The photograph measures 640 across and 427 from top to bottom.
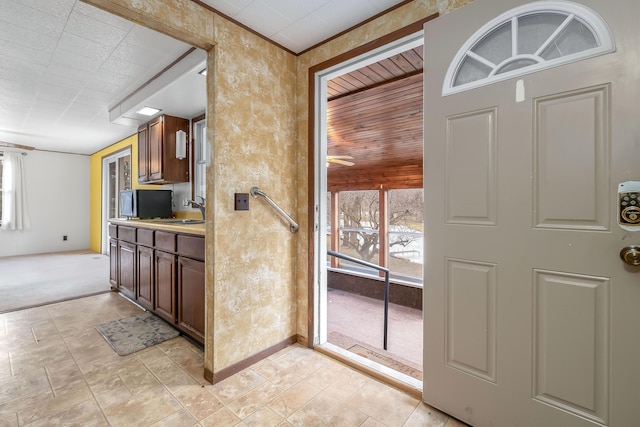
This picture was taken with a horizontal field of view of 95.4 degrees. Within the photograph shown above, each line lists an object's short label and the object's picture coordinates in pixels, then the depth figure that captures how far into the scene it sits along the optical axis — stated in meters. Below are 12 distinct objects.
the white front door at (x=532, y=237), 1.09
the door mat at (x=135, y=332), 2.26
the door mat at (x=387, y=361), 2.06
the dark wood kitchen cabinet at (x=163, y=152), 3.62
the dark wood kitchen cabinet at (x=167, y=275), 2.20
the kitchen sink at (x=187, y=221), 3.24
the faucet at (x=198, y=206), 2.77
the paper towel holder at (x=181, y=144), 3.71
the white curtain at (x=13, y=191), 5.79
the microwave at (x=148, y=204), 3.73
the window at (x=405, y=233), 6.06
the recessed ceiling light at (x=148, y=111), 3.34
